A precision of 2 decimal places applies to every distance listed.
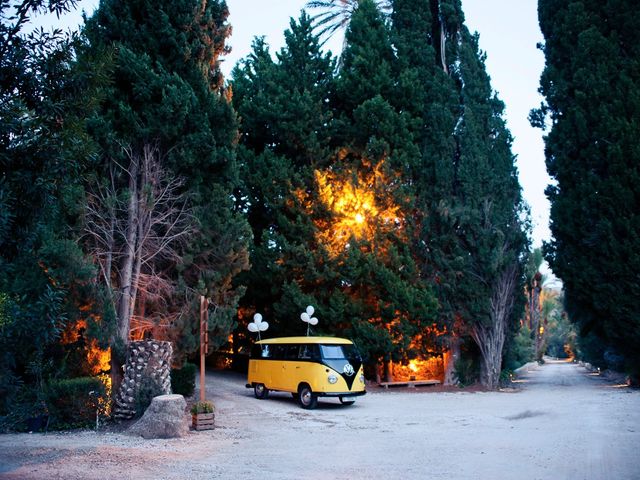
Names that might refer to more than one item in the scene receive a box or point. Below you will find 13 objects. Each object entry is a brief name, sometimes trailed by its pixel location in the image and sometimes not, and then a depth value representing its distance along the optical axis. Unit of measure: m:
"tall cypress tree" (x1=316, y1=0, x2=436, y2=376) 22.03
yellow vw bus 15.32
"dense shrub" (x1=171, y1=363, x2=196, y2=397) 16.77
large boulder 10.47
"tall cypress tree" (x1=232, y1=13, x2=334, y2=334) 23.06
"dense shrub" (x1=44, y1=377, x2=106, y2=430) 11.56
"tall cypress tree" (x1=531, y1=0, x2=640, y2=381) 20.17
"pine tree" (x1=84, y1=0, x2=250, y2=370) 14.09
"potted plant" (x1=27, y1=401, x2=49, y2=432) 11.39
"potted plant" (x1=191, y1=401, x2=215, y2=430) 11.52
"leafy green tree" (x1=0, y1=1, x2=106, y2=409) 4.96
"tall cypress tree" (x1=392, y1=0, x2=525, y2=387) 22.91
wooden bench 22.70
